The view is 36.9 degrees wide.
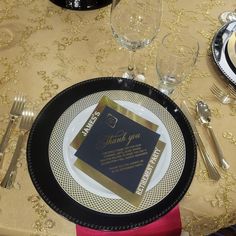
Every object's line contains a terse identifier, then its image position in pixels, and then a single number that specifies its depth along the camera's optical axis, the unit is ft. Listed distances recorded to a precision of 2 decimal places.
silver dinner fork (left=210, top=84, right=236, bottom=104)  2.58
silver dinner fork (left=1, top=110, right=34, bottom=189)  2.10
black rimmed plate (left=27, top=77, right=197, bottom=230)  1.93
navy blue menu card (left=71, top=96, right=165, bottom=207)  2.05
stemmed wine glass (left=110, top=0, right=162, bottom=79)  2.56
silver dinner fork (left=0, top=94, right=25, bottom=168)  2.23
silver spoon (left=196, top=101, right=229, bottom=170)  2.28
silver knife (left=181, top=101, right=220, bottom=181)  2.23
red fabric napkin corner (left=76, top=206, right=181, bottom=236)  1.96
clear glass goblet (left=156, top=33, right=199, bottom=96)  2.60
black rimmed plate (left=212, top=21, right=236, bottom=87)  2.60
